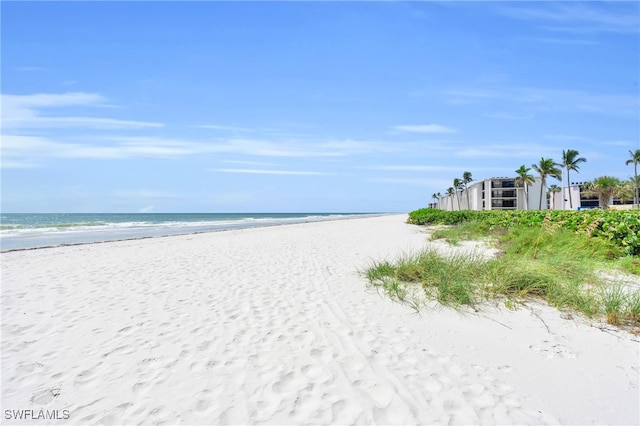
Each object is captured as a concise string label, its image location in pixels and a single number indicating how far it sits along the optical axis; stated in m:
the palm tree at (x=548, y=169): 64.39
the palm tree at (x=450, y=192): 108.93
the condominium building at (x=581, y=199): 76.94
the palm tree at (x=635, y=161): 65.19
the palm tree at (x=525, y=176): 69.19
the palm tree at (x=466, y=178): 98.86
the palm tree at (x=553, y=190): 90.01
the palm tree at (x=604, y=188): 67.06
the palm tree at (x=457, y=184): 101.68
